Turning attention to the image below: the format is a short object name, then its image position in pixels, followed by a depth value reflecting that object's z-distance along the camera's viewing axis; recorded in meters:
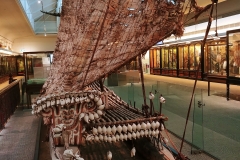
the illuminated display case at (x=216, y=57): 6.35
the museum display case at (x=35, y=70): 5.31
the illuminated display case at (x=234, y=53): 4.72
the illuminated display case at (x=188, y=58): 8.24
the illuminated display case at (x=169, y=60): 9.65
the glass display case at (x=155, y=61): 10.87
